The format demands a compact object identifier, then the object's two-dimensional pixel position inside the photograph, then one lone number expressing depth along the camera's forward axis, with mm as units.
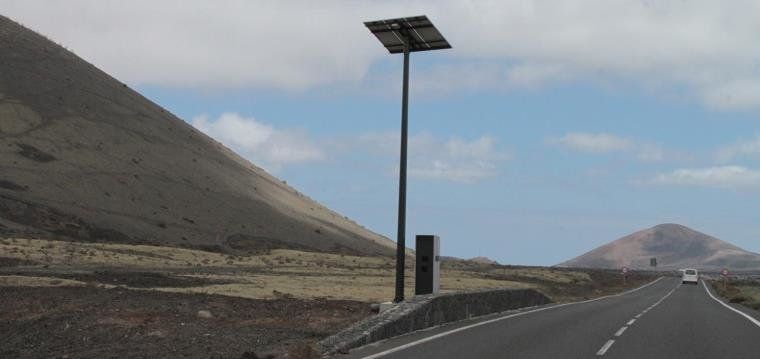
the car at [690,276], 88688
